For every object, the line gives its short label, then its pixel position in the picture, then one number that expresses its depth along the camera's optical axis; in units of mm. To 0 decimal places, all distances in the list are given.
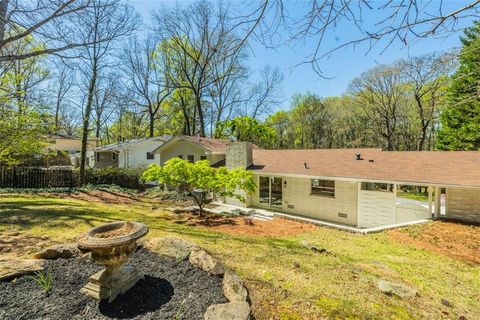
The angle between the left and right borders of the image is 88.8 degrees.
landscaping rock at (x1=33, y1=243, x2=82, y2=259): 4230
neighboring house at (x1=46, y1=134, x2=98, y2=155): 43216
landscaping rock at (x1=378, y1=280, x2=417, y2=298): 3771
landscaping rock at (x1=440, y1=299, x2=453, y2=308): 3760
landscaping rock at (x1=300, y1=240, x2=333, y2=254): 6062
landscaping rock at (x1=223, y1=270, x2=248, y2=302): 3140
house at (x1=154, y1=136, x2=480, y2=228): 9711
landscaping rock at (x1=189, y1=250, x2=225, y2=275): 3793
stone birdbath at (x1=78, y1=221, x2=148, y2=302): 2918
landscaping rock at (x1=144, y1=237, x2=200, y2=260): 4398
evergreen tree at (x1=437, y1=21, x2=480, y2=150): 17484
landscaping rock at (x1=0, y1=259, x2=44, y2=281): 3471
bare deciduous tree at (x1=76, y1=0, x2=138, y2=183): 6904
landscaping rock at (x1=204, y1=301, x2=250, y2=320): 2607
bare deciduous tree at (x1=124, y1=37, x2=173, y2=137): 27422
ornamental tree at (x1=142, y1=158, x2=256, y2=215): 10883
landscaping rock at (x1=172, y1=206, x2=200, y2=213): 11636
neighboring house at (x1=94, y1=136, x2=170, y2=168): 24719
